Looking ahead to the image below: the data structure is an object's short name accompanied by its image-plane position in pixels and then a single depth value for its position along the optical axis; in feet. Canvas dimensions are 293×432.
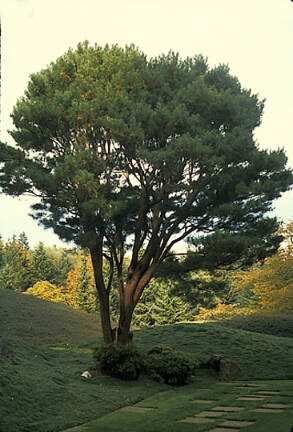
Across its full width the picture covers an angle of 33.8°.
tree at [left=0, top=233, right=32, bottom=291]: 121.90
